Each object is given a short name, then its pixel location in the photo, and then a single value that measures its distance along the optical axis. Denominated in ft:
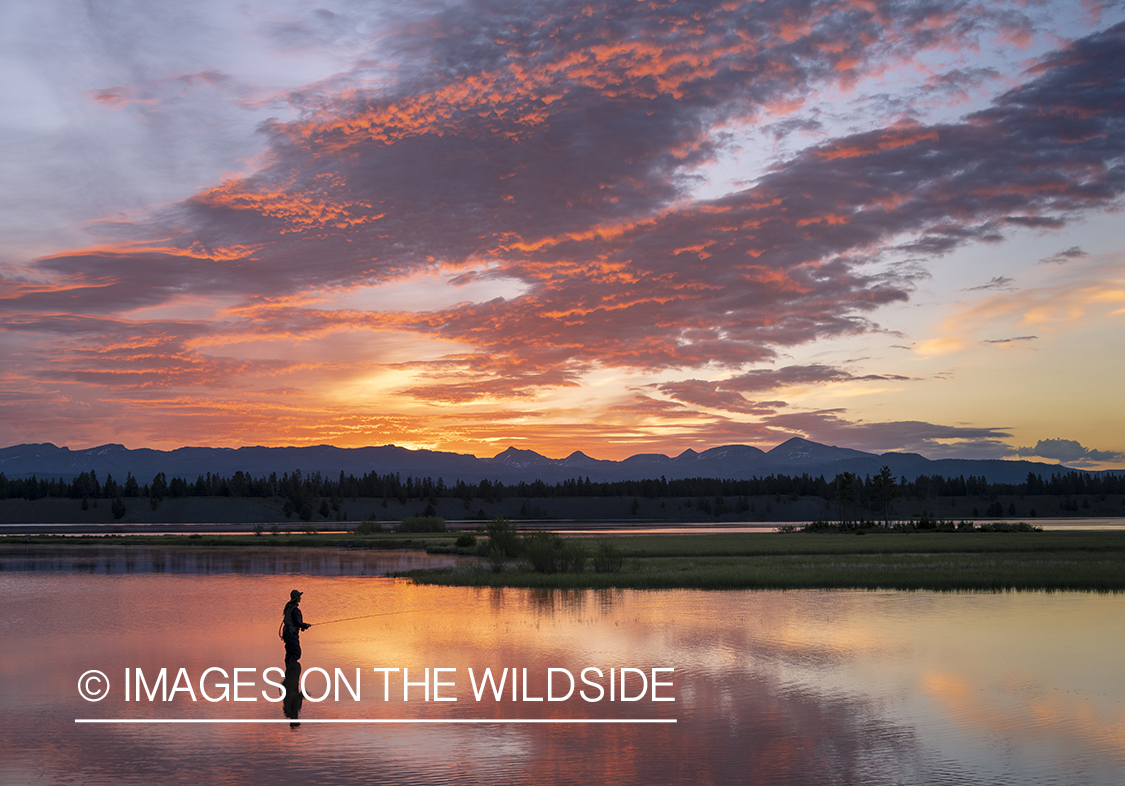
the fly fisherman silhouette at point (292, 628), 74.74
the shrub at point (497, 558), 184.88
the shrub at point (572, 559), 179.01
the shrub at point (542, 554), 178.09
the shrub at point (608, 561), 176.65
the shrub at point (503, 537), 198.44
